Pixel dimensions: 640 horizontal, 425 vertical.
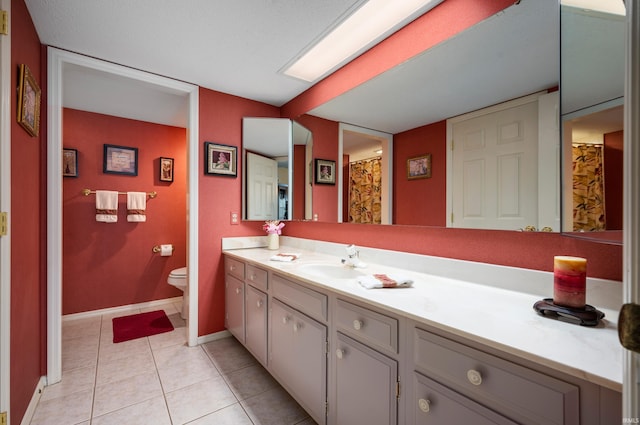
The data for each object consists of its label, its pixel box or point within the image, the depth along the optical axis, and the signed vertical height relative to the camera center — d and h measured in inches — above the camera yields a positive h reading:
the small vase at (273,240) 106.3 -10.9
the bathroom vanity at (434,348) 26.4 -17.6
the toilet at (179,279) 120.0 -30.0
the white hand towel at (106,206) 121.4 +3.0
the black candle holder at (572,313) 33.2 -12.8
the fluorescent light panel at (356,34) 59.6 +46.5
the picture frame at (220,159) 99.4 +20.4
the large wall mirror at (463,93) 43.3 +24.5
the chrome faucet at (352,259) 71.7 -12.4
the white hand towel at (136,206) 128.5 +3.2
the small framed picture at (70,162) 117.5 +22.2
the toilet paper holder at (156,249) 138.6 -18.8
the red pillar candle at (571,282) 35.9 -9.4
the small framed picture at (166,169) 140.5 +22.9
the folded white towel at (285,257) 79.7 -13.5
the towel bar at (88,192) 120.3 +9.4
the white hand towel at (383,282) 50.1 -13.1
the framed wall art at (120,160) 126.7 +25.4
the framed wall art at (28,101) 55.1 +24.8
